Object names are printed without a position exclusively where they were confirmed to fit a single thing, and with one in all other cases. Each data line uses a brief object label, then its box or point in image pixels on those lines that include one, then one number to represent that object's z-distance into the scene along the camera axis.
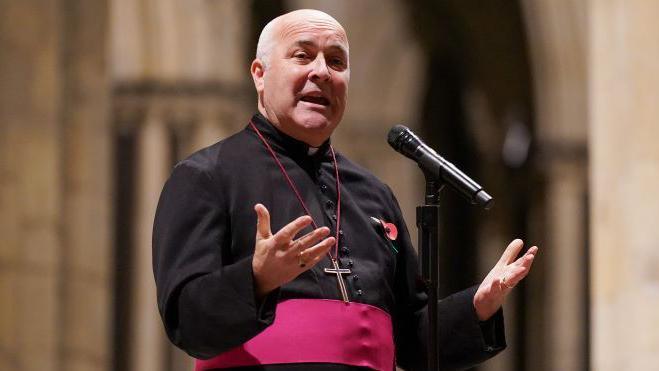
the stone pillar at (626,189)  11.41
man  6.38
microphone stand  6.71
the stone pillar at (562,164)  27.45
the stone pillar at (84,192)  15.07
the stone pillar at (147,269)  24.00
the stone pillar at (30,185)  14.48
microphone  6.75
